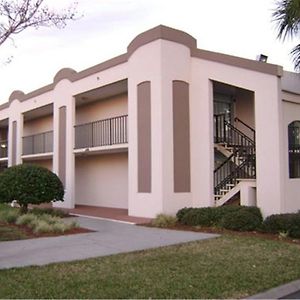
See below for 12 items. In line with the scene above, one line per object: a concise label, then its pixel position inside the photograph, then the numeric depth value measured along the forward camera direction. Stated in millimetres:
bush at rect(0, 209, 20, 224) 16786
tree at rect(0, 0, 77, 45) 10322
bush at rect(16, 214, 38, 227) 15572
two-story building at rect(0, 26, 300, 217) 15281
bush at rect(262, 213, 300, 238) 12820
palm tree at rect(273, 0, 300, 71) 12789
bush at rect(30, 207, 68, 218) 18866
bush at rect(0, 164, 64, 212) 17609
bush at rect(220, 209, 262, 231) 13766
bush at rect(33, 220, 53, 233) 14039
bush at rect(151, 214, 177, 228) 15359
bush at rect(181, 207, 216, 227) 14727
